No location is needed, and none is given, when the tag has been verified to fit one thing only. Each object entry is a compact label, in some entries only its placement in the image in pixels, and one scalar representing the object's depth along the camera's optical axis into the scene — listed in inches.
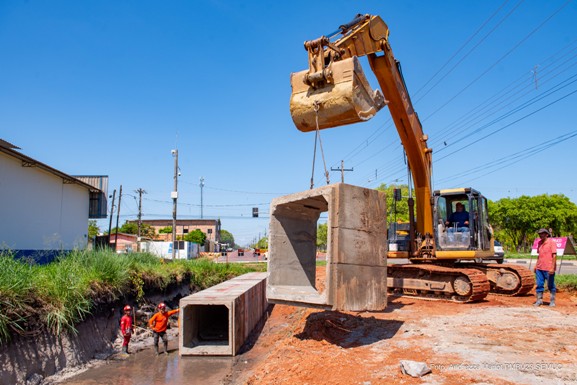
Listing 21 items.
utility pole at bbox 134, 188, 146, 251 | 1737.9
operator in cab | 436.0
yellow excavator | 356.2
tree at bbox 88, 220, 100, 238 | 2507.6
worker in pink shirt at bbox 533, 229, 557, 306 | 366.3
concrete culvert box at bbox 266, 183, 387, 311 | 254.8
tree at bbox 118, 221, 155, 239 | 2559.1
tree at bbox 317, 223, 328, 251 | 2920.8
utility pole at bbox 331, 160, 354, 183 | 1447.6
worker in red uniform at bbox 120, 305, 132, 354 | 389.7
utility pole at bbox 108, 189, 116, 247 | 1280.0
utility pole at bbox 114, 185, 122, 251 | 1333.0
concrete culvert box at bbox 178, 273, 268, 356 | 368.2
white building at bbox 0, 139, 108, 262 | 679.1
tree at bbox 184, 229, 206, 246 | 2389.3
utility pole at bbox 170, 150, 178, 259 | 1017.5
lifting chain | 277.1
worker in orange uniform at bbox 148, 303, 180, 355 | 390.9
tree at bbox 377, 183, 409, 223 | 1927.9
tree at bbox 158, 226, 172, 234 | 2601.9
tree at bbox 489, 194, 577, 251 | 1791.3
